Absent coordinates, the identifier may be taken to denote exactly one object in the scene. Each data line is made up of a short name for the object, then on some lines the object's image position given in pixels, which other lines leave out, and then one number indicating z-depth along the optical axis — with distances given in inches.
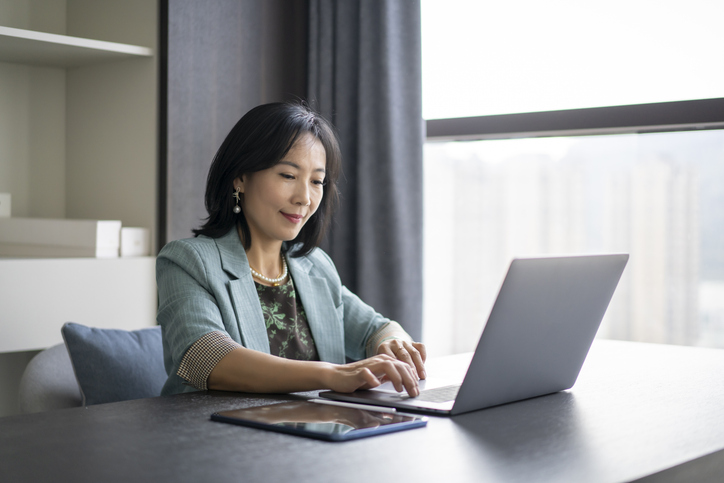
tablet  35.9
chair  67.4
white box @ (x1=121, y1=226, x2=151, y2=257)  93.5
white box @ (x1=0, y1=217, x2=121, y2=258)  90.7
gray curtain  105.9
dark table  30.3
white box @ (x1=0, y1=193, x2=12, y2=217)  98.8
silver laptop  40.4
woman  57.2
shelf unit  87.7
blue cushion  67.7
